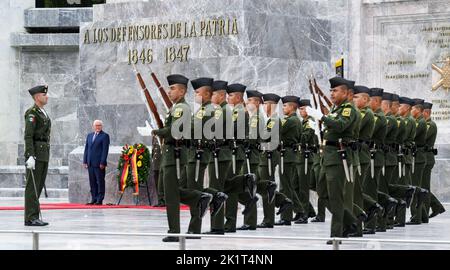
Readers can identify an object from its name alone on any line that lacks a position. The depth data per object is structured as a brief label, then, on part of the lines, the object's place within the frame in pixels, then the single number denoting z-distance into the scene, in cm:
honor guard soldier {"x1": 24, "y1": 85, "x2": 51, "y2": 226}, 1816
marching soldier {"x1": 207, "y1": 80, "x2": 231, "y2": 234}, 1622
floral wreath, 2334
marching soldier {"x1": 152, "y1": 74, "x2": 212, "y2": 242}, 1538
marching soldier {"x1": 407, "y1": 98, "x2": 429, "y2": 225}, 2028
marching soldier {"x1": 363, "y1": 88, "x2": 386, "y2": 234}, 1759
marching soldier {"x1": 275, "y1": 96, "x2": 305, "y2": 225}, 1934
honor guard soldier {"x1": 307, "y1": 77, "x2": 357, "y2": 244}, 1541
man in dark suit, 2378
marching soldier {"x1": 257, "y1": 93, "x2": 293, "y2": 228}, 1841
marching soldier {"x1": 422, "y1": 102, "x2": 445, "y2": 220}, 2063
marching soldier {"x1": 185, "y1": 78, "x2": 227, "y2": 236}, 1574
